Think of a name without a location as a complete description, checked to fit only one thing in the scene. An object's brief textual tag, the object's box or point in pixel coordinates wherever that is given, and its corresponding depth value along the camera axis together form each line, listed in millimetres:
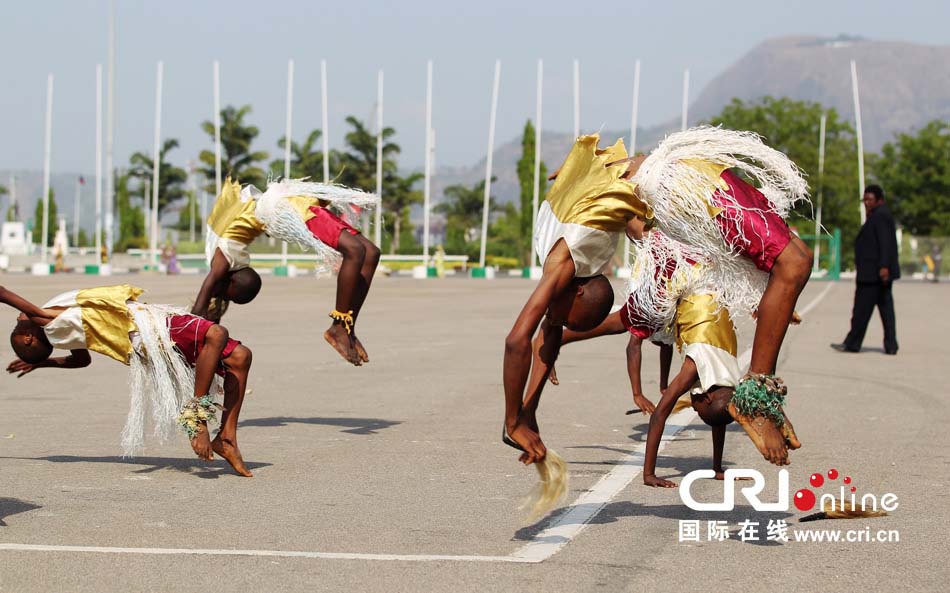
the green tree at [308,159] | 83875
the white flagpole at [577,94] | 69375
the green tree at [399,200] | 88500
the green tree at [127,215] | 114438
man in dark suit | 19078
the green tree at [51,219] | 119088
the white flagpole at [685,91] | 68219
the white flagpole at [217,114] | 67500
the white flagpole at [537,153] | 68625
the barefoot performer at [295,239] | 10367
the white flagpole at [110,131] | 59438
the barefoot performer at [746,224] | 6473
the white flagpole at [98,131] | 65631
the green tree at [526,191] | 75375
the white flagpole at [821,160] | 81000
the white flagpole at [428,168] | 65500
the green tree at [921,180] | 81438
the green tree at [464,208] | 115875
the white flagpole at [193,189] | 104788
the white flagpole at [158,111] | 67506
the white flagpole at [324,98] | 66700
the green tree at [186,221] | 137450
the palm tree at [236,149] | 82562
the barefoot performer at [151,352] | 8352
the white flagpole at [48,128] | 68375
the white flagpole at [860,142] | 76262
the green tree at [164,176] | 103438
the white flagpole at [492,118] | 69188
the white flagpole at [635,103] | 68125
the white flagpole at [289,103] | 67175
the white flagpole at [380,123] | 68250
